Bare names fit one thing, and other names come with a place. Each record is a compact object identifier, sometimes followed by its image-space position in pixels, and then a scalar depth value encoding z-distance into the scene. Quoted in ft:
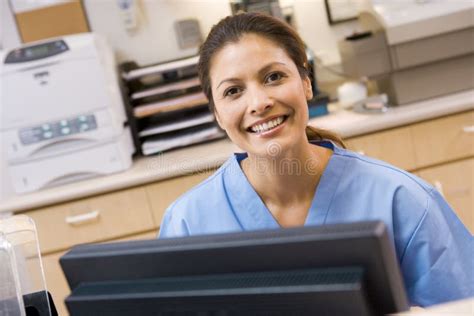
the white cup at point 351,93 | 8.37
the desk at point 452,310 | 1.82
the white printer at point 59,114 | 7.54
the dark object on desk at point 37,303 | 3.03
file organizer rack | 8.04
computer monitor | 1.79
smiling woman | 3.36
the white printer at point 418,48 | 7.30
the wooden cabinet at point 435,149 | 7.09
